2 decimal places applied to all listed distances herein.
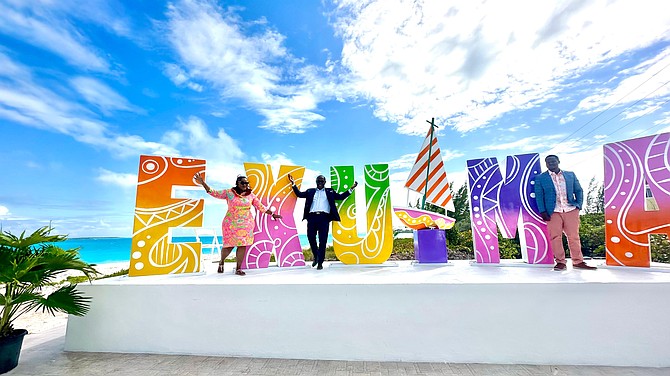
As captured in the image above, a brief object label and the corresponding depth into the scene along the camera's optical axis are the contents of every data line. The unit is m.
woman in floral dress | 5.37
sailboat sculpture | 6.60
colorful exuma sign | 4.98
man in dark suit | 5.98
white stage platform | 3.78
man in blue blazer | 5.12
